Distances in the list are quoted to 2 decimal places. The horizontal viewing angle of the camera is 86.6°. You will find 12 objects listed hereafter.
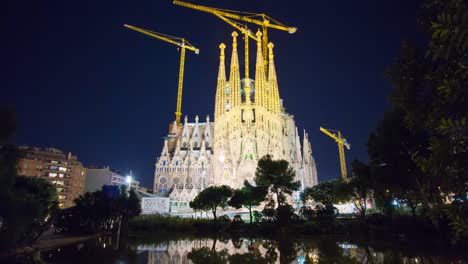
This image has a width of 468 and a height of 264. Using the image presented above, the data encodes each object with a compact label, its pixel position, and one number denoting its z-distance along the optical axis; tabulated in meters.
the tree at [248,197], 32.00
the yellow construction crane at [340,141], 96.90
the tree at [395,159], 18.45
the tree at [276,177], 30.98
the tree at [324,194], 33.78
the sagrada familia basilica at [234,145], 62.81
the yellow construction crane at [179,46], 96.78
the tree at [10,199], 11.96
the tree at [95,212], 25.25
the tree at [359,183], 24.56
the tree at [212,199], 34.56
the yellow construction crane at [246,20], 81.31
